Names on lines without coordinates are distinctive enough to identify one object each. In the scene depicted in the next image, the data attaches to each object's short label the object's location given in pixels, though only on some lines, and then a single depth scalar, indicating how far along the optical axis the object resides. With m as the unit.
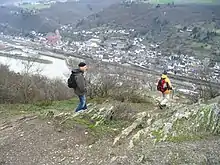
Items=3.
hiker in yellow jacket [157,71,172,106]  14.78
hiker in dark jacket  11.25
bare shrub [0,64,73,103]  17.11
